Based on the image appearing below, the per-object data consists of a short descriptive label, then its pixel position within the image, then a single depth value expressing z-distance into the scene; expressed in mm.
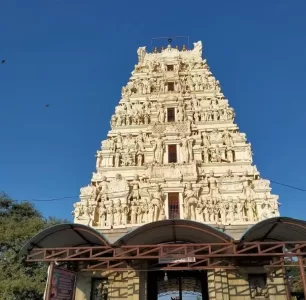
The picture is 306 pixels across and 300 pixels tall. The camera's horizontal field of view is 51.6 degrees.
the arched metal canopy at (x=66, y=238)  12625
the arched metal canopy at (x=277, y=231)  11914
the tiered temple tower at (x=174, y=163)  16766
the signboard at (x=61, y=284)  11703
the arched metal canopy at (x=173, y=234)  12281
